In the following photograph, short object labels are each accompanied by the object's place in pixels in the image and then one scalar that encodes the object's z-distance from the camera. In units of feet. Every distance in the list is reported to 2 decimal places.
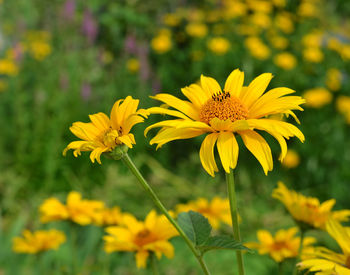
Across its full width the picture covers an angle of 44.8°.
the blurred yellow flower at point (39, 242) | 4.36
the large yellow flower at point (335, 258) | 1.91
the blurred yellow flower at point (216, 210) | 4.31
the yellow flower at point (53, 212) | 3.97
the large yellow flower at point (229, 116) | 2.10
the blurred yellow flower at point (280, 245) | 2.99
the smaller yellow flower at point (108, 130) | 2.13
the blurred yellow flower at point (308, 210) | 2.85
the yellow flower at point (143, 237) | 2.92
